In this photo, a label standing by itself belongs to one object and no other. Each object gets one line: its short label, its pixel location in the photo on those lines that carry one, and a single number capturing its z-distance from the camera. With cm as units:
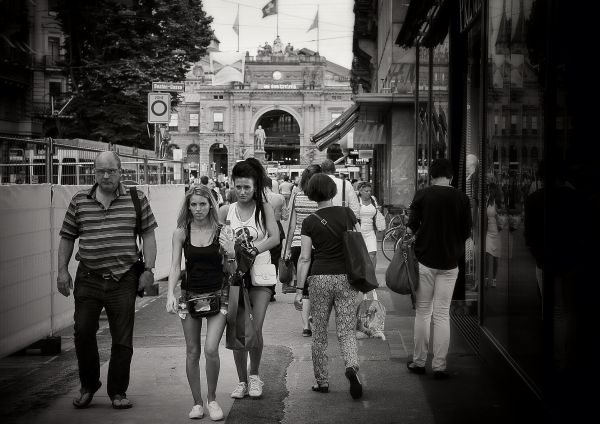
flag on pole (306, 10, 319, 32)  5181
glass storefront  577
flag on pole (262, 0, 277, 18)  4728
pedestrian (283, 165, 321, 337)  902
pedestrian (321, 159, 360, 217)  932
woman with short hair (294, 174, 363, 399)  654
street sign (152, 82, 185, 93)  1746
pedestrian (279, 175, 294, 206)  3098
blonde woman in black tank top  588
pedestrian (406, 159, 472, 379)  708
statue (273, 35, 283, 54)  11881
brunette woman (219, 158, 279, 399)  631
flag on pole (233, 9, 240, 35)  4641
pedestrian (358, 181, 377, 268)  1126
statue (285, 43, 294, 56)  11725
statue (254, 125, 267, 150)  8000
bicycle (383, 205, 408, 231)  2018
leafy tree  3266
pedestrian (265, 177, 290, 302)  654
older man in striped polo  623
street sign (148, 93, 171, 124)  1644
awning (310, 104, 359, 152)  2702
